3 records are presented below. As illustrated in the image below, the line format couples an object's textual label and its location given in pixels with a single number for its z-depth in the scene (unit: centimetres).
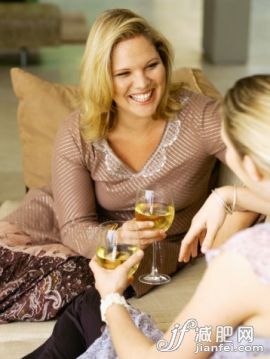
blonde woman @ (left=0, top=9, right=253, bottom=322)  238
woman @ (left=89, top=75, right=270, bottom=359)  128
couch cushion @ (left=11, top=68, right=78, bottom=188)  293
